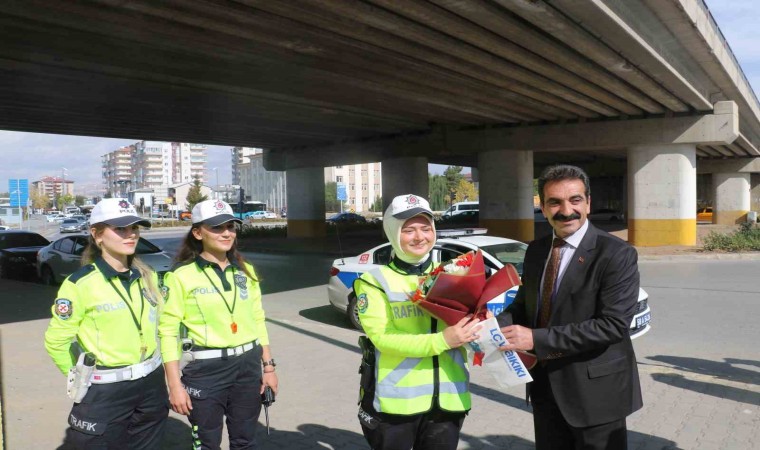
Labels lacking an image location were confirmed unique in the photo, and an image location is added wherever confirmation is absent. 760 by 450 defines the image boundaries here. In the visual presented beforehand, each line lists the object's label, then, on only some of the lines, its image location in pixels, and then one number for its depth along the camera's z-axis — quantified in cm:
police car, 879
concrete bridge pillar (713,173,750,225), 4241
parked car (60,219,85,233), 5006
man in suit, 255
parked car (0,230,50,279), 1675
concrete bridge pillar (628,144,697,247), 2227
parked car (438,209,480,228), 4288
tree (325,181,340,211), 10425
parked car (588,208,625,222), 4875
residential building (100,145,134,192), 17971
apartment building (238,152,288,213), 12318
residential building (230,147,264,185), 15262
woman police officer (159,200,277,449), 329
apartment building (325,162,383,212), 12700
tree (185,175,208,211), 7471
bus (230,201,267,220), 7419
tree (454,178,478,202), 11506
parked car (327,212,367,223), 5206
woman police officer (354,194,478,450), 275
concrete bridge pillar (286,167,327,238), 3506
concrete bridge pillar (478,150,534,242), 2562
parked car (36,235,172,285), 1346
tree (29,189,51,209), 14900
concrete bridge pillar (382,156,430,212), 2877
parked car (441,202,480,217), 5270
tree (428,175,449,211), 11814
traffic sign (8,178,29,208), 2758
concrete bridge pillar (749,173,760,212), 5227
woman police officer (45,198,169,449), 295
